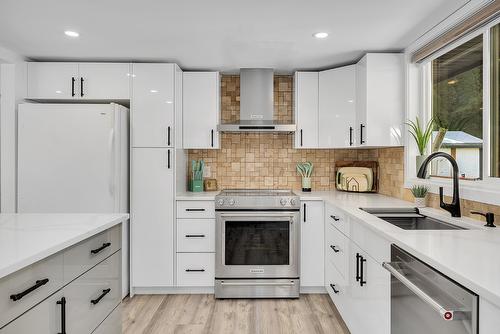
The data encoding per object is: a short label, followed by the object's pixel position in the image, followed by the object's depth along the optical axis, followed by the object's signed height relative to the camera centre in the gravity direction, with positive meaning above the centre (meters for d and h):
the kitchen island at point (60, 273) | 1.14 -0.41
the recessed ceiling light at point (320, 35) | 2.69 +1.04
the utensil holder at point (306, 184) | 3.81 -0.16
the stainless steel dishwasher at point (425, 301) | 1.09 -0.45
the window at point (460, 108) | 2.26 +0.44
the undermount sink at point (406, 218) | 2.30 -0.33
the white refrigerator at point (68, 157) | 3.04 +0.10
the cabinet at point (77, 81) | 3.32 +0.83
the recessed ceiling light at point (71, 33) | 2.68 +1.04
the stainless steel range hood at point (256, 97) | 3.63 +0.74
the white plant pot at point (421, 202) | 2.61 -0.24
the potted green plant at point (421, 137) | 2.74 +0.26
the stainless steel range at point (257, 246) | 3.27 -0.72
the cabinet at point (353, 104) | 3.09 +0.62
